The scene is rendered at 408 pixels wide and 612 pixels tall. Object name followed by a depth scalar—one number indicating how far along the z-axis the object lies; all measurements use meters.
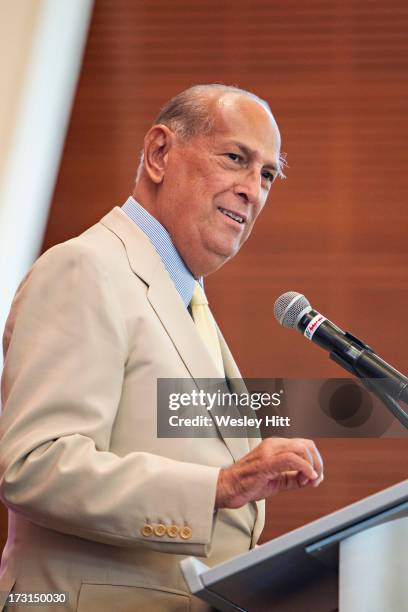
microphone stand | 3.46
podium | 3.23
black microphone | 3.47
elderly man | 3.44
